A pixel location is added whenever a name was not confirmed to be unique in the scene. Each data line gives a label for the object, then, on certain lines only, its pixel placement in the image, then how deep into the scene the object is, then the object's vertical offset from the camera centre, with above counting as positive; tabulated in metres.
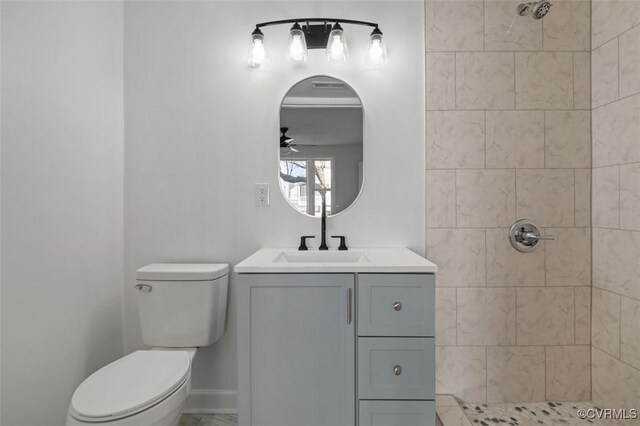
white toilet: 1.05 -0.63
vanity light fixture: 1.64 +0.88
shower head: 1.50 +0.95
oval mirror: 1.77 +0.35
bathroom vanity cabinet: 1.25 -0.54
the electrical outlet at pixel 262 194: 1.77 +0.08
